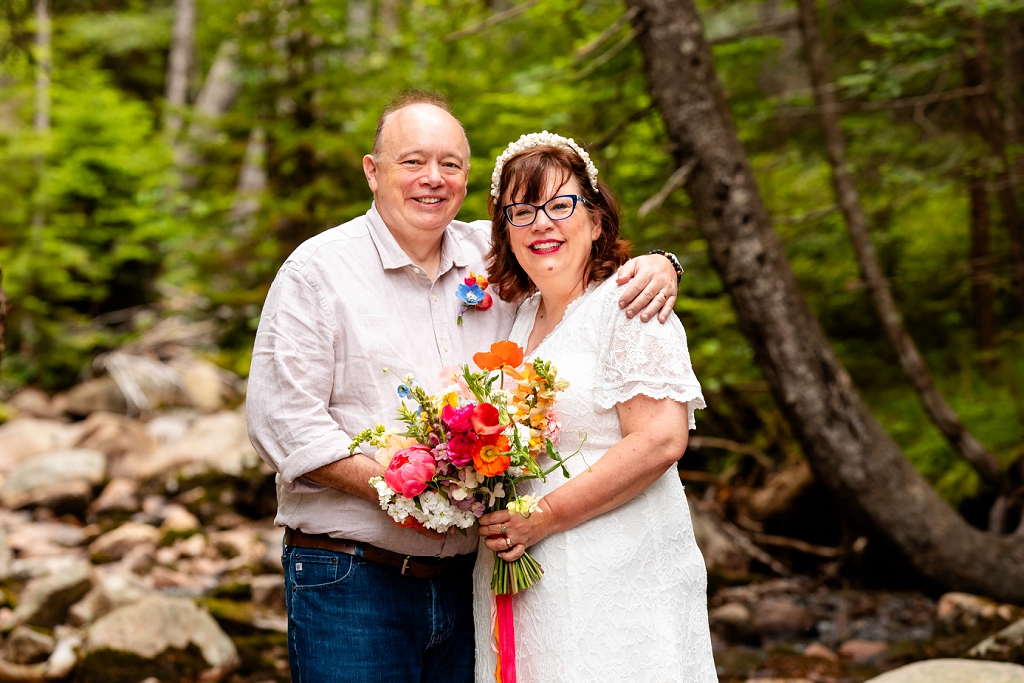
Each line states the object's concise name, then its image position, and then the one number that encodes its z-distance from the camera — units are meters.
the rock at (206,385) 12.91
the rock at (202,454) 10.14
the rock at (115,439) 10.83
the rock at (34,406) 12.65
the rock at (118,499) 9.40
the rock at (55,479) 9.27
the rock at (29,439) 10.71
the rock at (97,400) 12.76
